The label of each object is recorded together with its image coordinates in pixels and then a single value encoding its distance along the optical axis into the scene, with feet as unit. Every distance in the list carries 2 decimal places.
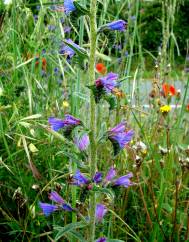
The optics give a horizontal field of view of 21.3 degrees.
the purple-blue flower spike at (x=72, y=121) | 1.17
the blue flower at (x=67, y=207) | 1.25
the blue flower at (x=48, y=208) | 1.25
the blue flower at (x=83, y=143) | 1.21
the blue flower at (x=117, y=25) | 1.14
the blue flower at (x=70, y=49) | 1.11
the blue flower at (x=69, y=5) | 1.13
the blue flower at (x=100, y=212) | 1.29
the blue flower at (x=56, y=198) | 1.25
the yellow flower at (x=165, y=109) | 1.98
